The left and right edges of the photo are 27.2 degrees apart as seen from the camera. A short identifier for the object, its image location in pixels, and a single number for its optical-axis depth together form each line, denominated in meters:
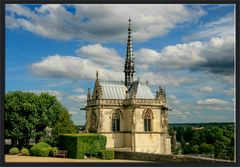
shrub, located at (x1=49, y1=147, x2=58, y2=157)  39.09
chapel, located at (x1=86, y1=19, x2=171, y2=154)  46.91
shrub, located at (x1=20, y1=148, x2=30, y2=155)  40.38
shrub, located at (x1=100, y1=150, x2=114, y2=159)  39.81
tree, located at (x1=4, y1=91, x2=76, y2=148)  41.84
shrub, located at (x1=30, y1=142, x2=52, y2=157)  38.91
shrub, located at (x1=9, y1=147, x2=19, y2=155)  40.12
